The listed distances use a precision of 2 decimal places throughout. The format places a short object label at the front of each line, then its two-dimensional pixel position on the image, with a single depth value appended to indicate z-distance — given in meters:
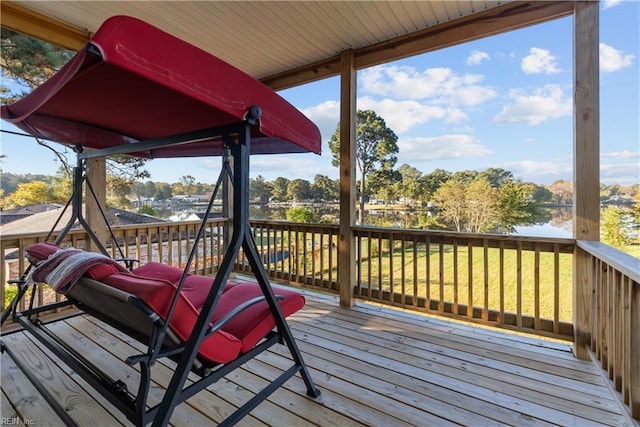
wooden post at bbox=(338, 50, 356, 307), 3.41
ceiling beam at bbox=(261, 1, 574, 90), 2.50
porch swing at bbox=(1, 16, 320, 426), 1.02
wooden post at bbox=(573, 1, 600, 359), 2.30
